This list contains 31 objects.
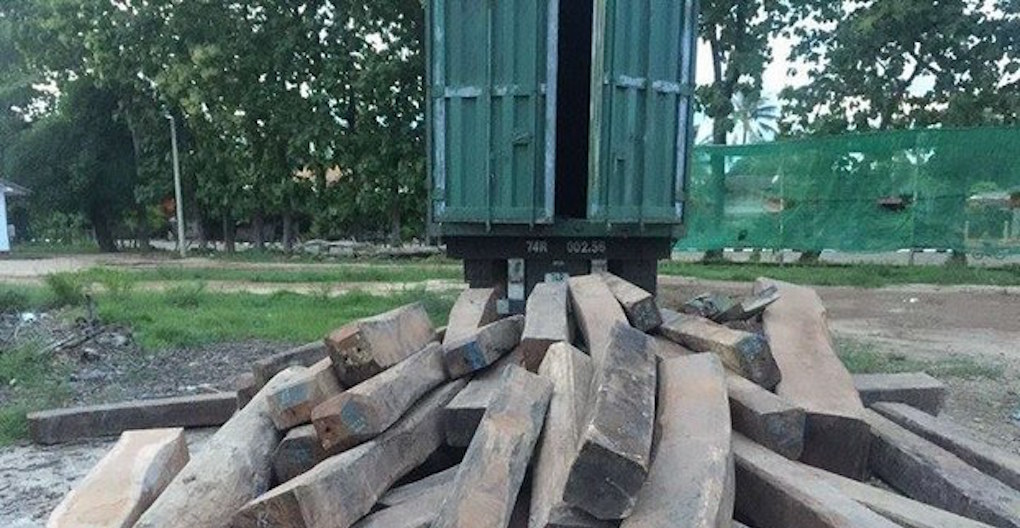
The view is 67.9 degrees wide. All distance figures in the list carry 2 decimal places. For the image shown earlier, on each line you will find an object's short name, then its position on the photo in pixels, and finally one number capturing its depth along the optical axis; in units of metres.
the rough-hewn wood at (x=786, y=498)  1.70
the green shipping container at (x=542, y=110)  5.25
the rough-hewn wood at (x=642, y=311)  2.93
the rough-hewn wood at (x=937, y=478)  2.02
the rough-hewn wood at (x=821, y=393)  2.24
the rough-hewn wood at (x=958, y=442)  2.35
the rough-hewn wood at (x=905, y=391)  3.26
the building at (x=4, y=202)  25.89
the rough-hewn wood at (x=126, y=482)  2.01
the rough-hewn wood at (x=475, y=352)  2.63
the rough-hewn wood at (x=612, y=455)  1.47
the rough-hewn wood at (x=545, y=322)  2.42
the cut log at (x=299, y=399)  2.30
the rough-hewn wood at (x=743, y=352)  2.48
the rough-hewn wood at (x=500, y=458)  1.61
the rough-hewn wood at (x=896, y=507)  1.80
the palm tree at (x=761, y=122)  49.01
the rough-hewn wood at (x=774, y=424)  2.12
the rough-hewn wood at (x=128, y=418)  3.97
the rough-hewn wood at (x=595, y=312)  2.63
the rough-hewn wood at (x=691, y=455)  1.56
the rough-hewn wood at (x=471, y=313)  2.99
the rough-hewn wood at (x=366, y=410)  2.06
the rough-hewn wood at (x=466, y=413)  2.22
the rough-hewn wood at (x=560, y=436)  1.55
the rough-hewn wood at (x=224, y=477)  1.97
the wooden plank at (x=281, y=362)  3.33
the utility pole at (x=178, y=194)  23.23
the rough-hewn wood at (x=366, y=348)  2.46
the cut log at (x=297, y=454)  2.22
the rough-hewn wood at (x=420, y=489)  2.04
